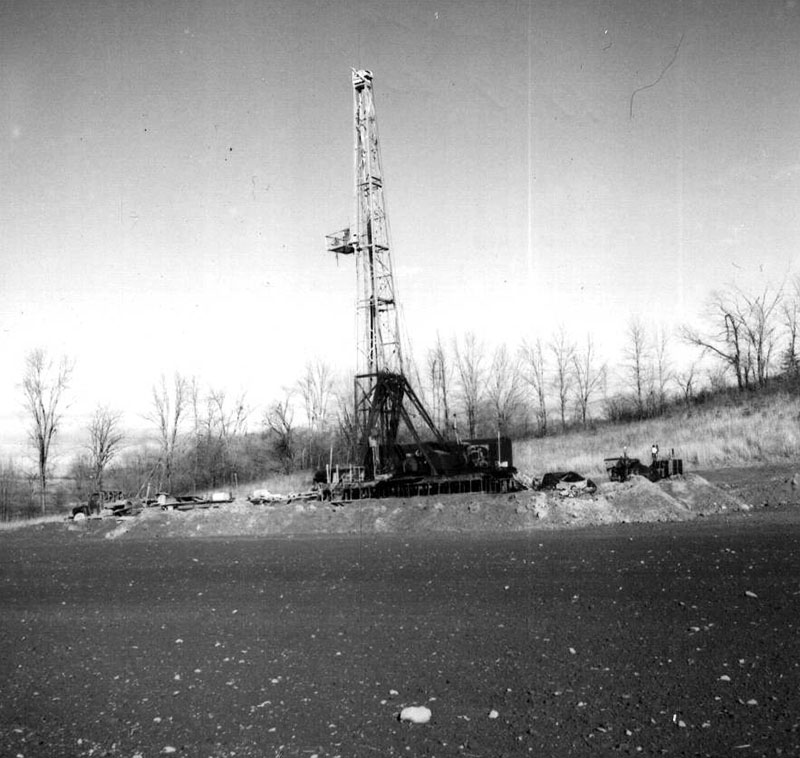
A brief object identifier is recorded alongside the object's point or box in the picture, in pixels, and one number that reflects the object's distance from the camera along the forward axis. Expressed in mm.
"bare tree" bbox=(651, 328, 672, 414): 57031
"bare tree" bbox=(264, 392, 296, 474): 67562
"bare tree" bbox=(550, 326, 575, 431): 65938
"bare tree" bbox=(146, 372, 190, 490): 64131
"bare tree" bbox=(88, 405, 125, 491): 59700
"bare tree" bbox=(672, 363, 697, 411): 54447
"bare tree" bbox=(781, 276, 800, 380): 49656
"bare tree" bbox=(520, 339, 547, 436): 64869
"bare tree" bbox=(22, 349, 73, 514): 55316
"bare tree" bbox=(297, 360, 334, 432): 68312
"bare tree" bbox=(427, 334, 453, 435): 62947
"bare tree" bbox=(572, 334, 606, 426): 64875
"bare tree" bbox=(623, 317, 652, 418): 61912
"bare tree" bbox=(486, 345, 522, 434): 63219
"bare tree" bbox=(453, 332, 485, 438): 62181
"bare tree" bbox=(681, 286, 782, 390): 54375
